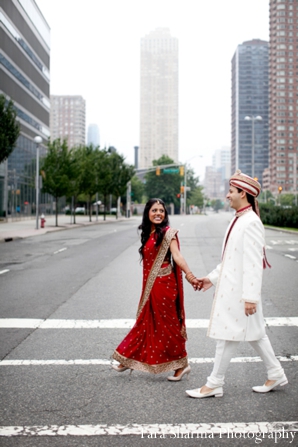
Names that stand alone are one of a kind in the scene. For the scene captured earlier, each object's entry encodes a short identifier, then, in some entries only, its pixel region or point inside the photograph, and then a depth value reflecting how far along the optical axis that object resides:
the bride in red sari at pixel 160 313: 4.95
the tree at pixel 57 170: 39.72
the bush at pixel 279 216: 37.66
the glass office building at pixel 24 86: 49.31
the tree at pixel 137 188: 121.88
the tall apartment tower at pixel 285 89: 164.12
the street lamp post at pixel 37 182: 35.87
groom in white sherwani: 4.36
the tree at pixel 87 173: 47.75
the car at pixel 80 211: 93.86
